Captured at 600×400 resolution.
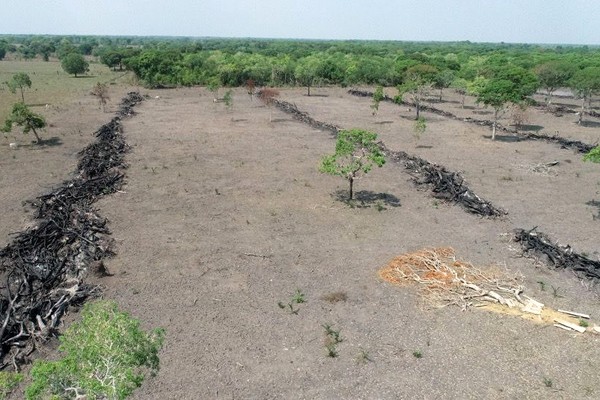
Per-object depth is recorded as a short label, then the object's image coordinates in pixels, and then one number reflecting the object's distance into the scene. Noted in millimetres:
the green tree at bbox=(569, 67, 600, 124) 46281
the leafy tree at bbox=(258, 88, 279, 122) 59059
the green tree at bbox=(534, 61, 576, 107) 58438
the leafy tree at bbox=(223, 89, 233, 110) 51594
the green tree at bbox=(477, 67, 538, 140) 40281
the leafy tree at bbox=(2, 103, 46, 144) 35250
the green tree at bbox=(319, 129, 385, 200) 24938
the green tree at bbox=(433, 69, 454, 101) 66750
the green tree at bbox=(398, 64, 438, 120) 51019
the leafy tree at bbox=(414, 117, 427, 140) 39781
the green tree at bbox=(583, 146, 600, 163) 23367
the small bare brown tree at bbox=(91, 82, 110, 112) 53469
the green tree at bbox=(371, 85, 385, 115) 52750
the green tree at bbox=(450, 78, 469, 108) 62162
